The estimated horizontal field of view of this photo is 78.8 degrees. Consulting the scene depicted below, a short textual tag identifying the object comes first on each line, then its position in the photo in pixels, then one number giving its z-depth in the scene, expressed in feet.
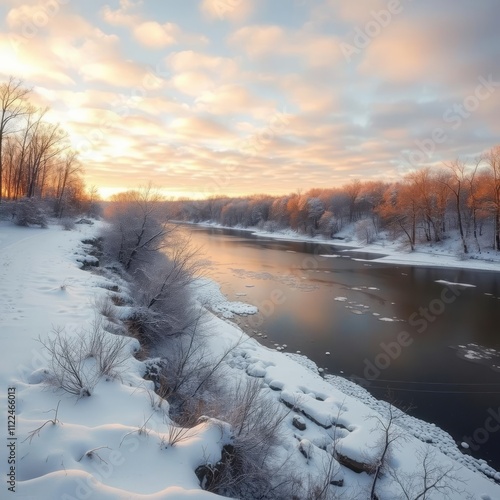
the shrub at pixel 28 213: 74.33
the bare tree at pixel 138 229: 58.23
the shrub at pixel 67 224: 84.23
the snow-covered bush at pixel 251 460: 13.82
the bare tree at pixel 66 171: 117.07
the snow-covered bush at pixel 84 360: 15.42
